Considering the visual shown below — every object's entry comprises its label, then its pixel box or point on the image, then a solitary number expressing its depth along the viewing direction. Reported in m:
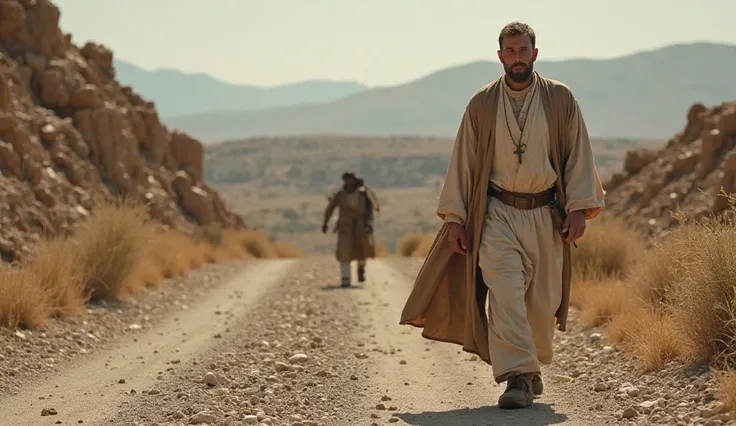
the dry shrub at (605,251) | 15.59
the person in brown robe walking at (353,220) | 19.03
